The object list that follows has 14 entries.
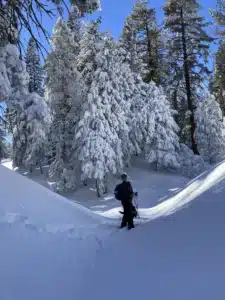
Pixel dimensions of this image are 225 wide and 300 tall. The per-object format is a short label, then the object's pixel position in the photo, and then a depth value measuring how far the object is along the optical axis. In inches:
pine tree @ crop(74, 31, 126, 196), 882.1
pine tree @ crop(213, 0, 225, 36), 651.7
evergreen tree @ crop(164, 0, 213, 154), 941.8
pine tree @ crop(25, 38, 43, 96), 1270.2
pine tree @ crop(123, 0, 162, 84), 1182.3
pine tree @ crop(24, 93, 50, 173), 1195.9
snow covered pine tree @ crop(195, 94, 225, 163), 1205.1
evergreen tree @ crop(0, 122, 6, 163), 377.2
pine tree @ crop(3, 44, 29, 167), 297.7
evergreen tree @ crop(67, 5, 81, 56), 1075.8
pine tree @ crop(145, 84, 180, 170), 1049.5
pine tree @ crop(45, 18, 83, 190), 958.2
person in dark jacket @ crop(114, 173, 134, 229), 356.5
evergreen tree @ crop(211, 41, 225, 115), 686.6
